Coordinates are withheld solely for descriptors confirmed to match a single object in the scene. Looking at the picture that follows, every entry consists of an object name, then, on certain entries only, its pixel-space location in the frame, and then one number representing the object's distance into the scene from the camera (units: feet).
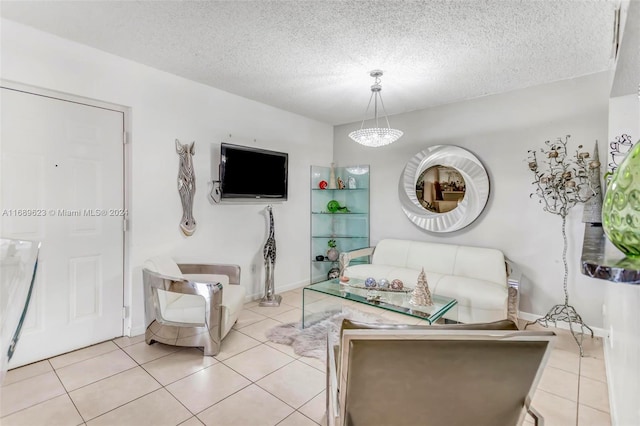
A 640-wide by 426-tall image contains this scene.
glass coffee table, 7.87
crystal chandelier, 9.87
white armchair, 8.11
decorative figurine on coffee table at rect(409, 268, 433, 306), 8.36
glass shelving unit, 15.28
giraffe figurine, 12.54
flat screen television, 11.30
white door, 7.51
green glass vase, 1.81
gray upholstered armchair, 3.35
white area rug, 8.61
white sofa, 9.34
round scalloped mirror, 11.84
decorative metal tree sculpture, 9.52
